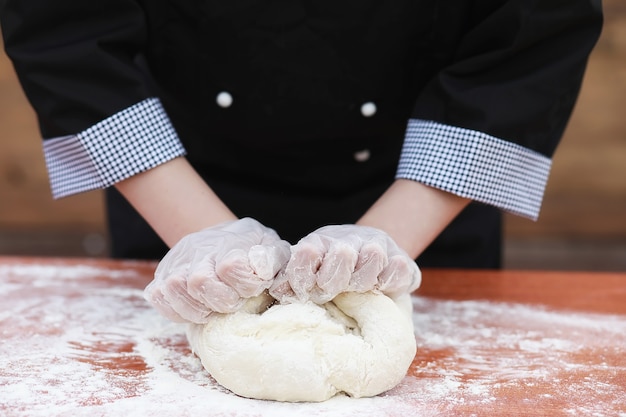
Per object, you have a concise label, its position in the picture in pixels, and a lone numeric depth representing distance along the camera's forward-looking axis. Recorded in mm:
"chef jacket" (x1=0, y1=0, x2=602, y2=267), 1091
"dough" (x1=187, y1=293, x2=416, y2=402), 849
